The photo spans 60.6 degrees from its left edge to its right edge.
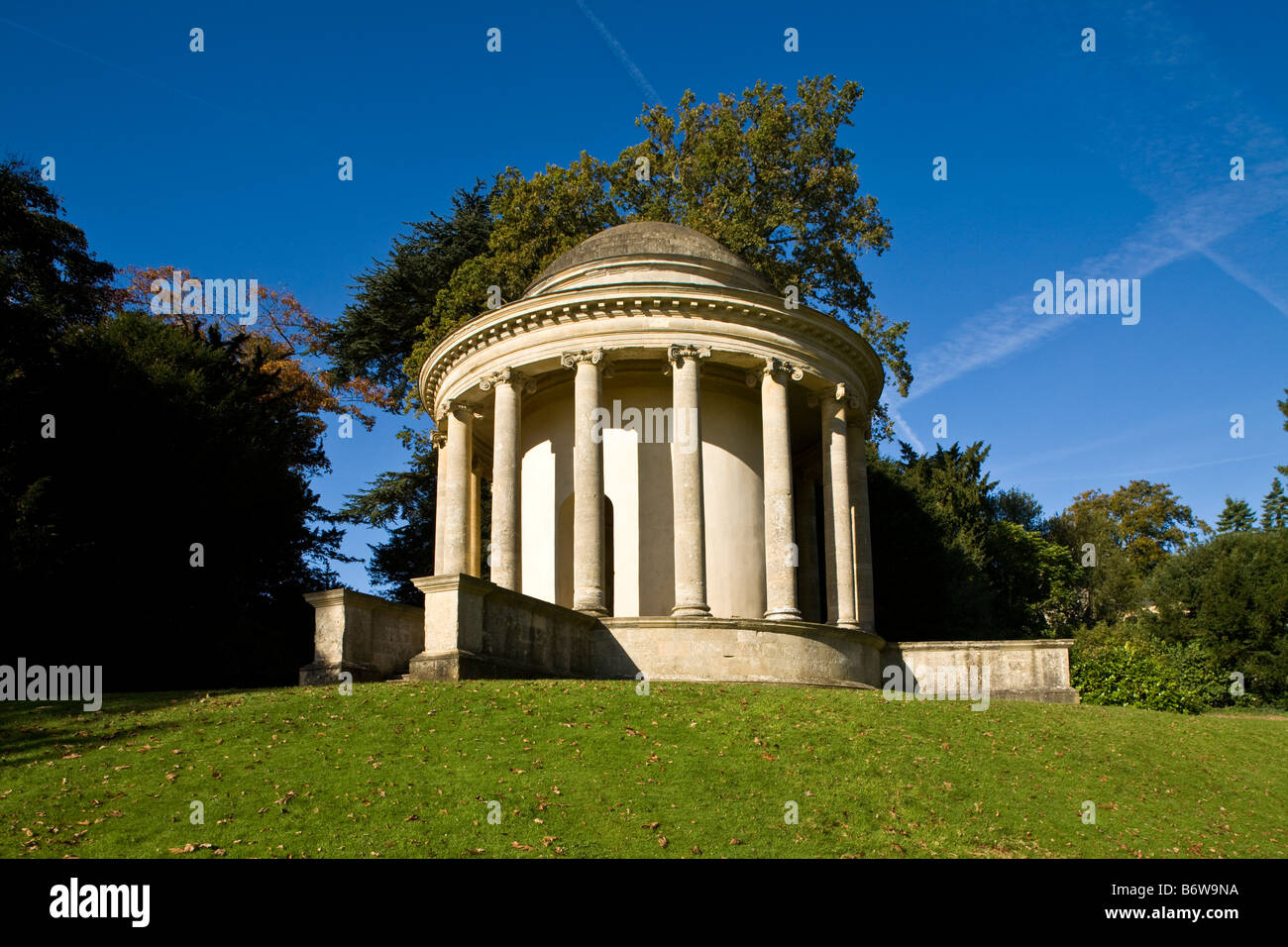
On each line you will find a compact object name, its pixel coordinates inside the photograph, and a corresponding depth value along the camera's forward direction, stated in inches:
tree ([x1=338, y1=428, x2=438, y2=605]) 1483.8
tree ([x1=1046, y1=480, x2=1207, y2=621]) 2239.2
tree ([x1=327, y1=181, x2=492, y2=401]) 1555.1
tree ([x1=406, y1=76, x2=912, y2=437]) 1439.5
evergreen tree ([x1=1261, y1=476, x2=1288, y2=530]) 2064.1
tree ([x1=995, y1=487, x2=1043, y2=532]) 2325.3
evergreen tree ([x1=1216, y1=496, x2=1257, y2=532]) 2353.6
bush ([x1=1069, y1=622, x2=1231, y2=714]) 965.2
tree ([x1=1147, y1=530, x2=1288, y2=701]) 1505.9
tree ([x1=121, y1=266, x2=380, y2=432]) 1572.3
